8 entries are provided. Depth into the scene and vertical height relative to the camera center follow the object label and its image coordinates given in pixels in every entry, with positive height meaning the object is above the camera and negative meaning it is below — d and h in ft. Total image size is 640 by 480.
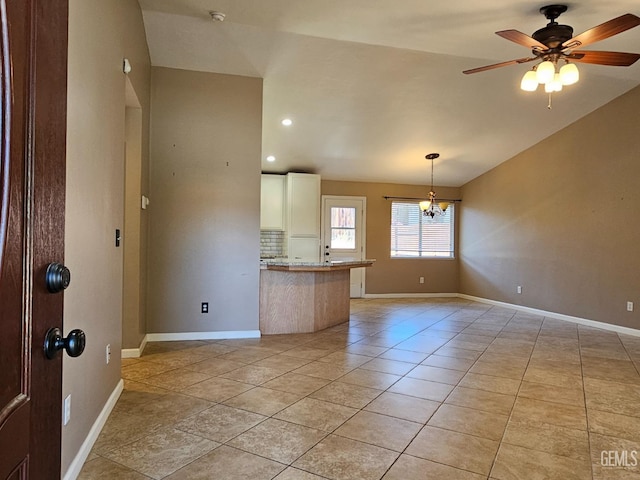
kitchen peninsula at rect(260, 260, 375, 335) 15.97 -2.34
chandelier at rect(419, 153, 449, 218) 22.79 +1.94
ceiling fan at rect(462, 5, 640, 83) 9.57 +4.69
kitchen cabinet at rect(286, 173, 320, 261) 24.12 +1.36
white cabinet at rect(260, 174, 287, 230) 24.04 +2.02
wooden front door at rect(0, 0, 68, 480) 2.06 +0.06
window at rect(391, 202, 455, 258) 28.65 +0.39
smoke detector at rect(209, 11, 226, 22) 11.81 +6.34
